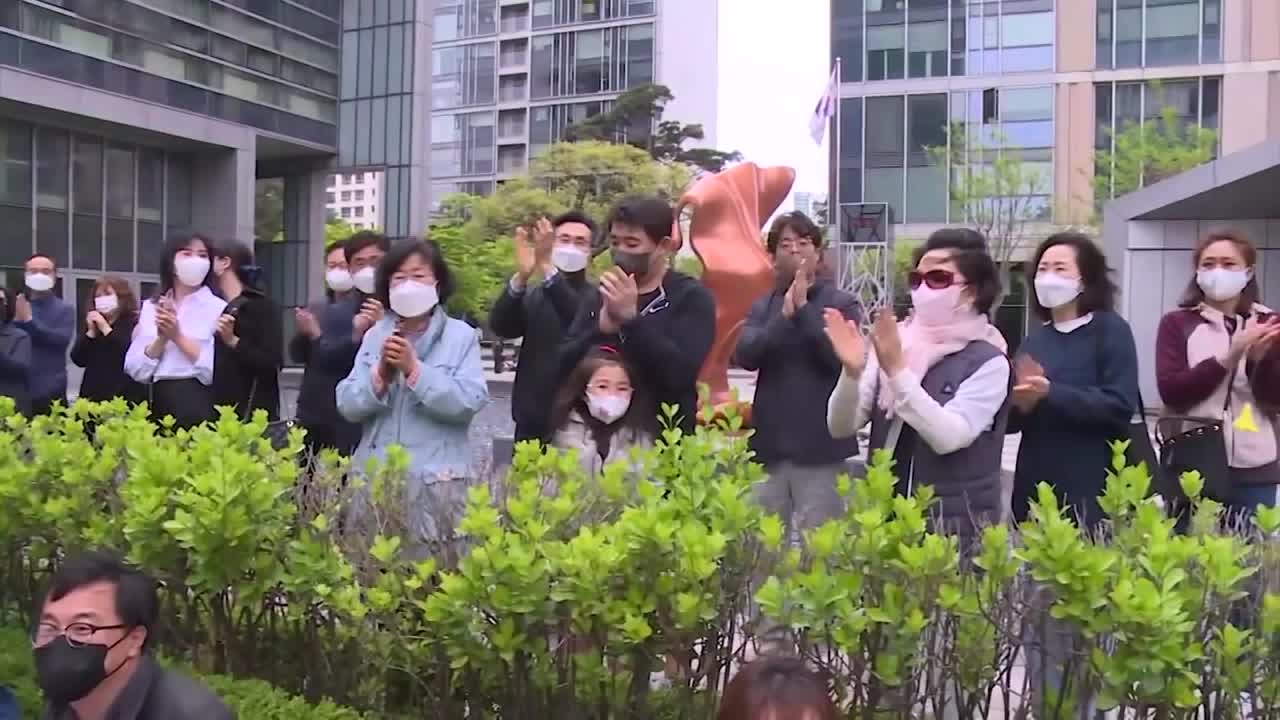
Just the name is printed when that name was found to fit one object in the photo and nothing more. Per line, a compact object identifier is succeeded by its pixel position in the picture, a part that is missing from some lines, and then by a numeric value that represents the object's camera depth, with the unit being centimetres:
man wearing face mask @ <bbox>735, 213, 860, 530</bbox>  416
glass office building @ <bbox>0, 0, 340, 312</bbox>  2175
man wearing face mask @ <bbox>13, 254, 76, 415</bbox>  655
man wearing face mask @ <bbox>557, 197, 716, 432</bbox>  388
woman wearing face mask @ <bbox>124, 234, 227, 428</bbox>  516
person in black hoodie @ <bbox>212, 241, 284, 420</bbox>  506
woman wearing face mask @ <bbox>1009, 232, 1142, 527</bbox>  343
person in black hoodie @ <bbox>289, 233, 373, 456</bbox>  488
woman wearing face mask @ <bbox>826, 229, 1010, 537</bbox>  312
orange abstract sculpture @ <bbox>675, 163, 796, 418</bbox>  883
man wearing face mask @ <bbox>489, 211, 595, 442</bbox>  444
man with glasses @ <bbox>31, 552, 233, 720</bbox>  238
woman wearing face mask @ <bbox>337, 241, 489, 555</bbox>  379
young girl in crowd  384
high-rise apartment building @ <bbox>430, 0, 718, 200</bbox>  5541
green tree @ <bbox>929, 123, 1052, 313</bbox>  2855
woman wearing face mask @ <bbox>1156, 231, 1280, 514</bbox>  393
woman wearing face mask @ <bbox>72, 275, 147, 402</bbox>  622
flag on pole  2169
